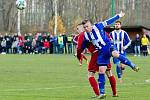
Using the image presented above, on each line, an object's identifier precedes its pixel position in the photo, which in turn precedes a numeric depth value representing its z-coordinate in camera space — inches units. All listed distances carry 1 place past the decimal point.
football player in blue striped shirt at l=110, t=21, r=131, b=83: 874.1
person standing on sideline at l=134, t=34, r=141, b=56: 2105.4
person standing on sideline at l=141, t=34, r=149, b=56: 2103.8
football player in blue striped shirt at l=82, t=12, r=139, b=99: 611.5
